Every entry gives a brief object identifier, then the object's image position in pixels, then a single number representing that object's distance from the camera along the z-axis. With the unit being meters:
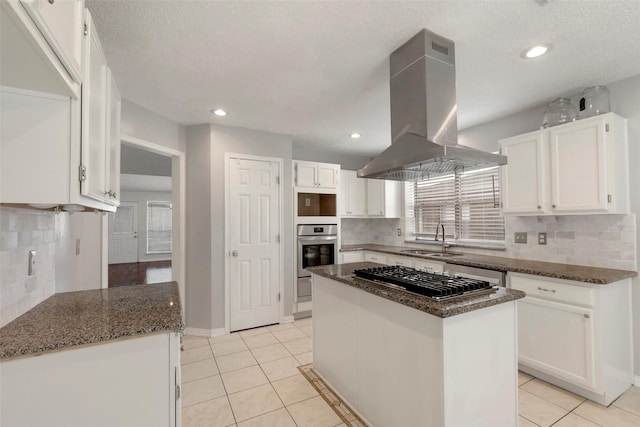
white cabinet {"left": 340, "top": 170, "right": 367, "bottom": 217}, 4.57
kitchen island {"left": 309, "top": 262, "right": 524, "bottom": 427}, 1.37
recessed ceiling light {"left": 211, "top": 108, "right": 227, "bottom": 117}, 2.95
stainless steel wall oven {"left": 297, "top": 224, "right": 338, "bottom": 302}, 3.91
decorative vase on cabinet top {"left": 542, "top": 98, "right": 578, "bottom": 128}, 2.55
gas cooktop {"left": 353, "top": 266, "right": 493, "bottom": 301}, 1.51
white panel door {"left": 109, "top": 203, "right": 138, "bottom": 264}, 9.03
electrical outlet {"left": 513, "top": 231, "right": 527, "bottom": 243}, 2.97
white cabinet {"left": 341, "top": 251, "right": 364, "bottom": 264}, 4.27
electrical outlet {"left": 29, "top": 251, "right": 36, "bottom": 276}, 1.52
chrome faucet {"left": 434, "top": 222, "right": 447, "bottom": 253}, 3.78
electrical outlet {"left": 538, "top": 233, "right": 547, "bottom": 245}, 2.82
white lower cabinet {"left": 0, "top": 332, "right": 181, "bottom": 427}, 1.06
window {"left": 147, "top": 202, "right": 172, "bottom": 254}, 9.62
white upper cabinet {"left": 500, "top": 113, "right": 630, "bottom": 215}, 2.21
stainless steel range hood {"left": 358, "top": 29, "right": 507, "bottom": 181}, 1.73
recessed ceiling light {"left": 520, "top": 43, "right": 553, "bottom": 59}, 1.88
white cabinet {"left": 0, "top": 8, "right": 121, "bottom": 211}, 1.08
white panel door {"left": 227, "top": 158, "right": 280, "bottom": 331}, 3.45
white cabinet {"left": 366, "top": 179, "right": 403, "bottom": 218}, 4.55
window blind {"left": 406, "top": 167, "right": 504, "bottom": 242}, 3.37
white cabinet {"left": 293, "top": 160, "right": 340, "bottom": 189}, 3.92
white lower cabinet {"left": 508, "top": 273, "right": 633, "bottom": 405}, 2.03
